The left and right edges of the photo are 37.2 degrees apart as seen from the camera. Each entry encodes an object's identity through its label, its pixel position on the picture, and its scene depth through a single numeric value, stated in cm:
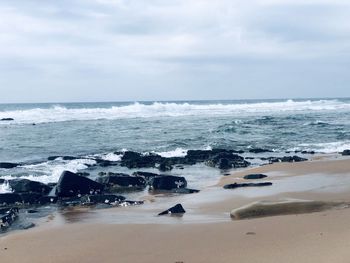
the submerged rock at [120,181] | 1420
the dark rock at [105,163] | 1955
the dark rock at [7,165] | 1891
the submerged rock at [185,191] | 1273
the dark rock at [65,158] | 2077
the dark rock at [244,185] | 1305
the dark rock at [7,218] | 922
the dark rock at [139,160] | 1934
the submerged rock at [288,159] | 1880
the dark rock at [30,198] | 1199
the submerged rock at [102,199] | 1167
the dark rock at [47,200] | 1208
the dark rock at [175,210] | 970
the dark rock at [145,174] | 1557
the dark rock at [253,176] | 1464
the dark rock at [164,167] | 1806
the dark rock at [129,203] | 1135
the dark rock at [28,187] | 1309
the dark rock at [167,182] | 1348
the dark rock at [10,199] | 1193
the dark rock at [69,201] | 1166
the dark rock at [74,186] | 1266
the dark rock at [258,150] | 2332
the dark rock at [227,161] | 1830
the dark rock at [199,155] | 2040
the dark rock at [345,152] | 2014
